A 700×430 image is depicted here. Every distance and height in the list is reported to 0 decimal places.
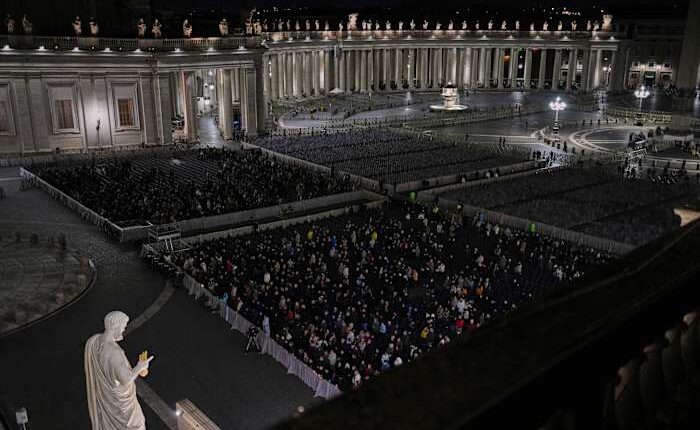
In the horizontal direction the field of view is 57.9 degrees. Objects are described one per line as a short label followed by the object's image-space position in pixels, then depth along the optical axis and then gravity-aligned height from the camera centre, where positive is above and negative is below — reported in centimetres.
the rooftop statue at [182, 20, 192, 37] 5981 -22
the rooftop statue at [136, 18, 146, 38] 5686 -24
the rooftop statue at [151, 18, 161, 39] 5706 -32
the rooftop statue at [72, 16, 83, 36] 5356 +1
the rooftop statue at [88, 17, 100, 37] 5459 -22
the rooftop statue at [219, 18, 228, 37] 6188 -10
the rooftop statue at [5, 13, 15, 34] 5041 +0
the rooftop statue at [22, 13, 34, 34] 5088 -6
